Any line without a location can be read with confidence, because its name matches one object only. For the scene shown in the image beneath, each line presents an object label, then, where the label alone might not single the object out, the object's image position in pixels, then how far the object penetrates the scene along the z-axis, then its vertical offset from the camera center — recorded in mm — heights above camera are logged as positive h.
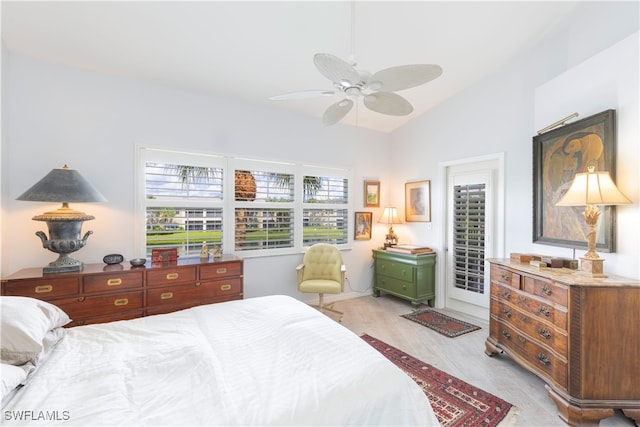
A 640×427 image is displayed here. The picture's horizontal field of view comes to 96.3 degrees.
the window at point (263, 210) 3789 +57
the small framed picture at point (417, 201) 4387 +209
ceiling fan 1637 +828
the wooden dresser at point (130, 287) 2387 -685
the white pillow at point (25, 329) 1227 -544
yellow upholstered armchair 3861 -732
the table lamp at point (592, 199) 1994 +114
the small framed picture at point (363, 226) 4719 -195
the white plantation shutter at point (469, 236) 3773 -294
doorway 3629 -187
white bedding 1001 -689
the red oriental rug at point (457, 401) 1924 -1373
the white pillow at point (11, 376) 1052 -631
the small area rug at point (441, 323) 3373 -1368
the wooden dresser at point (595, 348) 1867 -886
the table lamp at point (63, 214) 2391 -7
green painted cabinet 4078 -917
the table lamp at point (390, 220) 4695 -94
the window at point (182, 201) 3246 +153
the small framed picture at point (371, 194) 4809 +343
